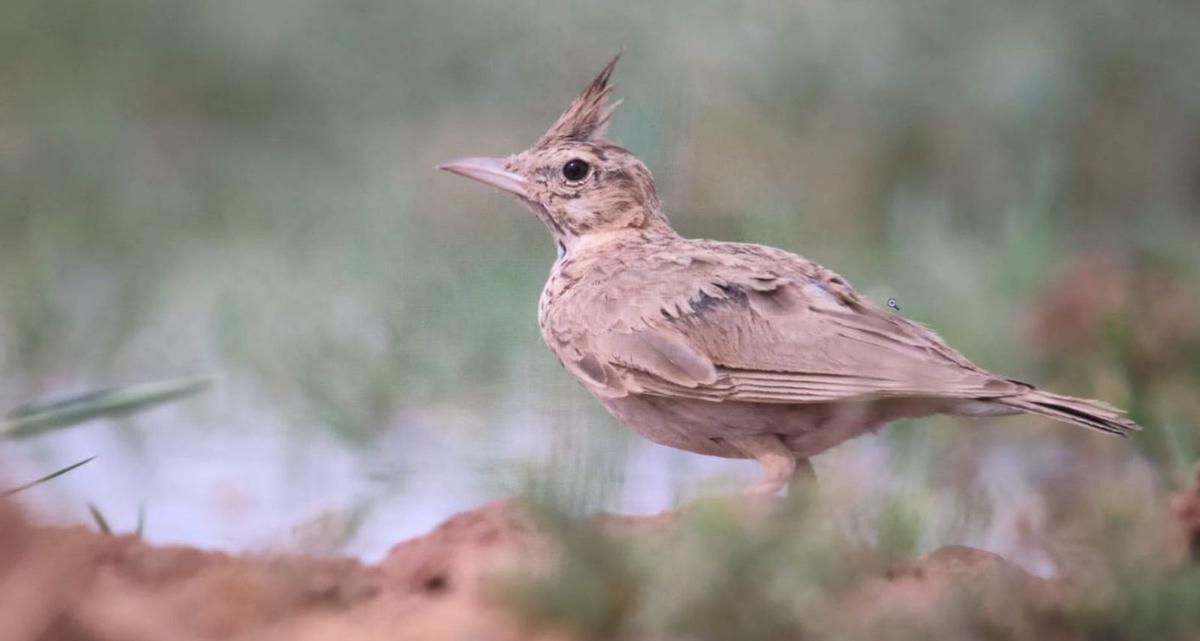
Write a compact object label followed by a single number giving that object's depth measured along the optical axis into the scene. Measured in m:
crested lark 3.84
